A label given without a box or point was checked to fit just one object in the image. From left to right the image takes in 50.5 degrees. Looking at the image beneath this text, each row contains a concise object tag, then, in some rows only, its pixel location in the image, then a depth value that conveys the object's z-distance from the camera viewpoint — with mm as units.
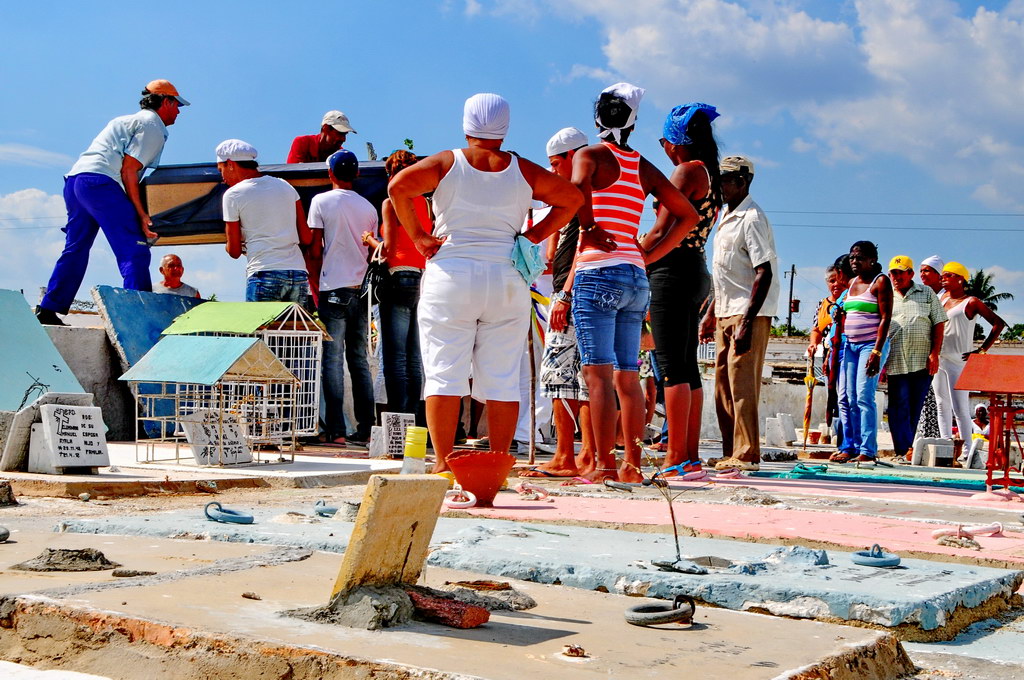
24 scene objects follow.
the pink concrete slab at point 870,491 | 5828
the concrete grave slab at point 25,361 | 7543
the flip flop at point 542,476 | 6426
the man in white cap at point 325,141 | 10320
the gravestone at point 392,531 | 2461
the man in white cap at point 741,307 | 7332
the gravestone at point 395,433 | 8297
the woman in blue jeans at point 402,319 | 8336
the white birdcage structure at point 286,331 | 8016
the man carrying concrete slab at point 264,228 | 8836
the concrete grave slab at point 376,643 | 2115
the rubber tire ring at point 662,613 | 2529
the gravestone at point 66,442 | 5969
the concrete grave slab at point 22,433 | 6078
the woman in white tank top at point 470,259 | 5172
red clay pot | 4840
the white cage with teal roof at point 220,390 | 6977
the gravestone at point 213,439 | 7117
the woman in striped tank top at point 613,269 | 5914
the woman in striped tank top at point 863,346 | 9266
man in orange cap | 9062
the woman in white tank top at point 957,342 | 10508
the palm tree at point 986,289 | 79438
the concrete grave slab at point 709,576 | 2770
